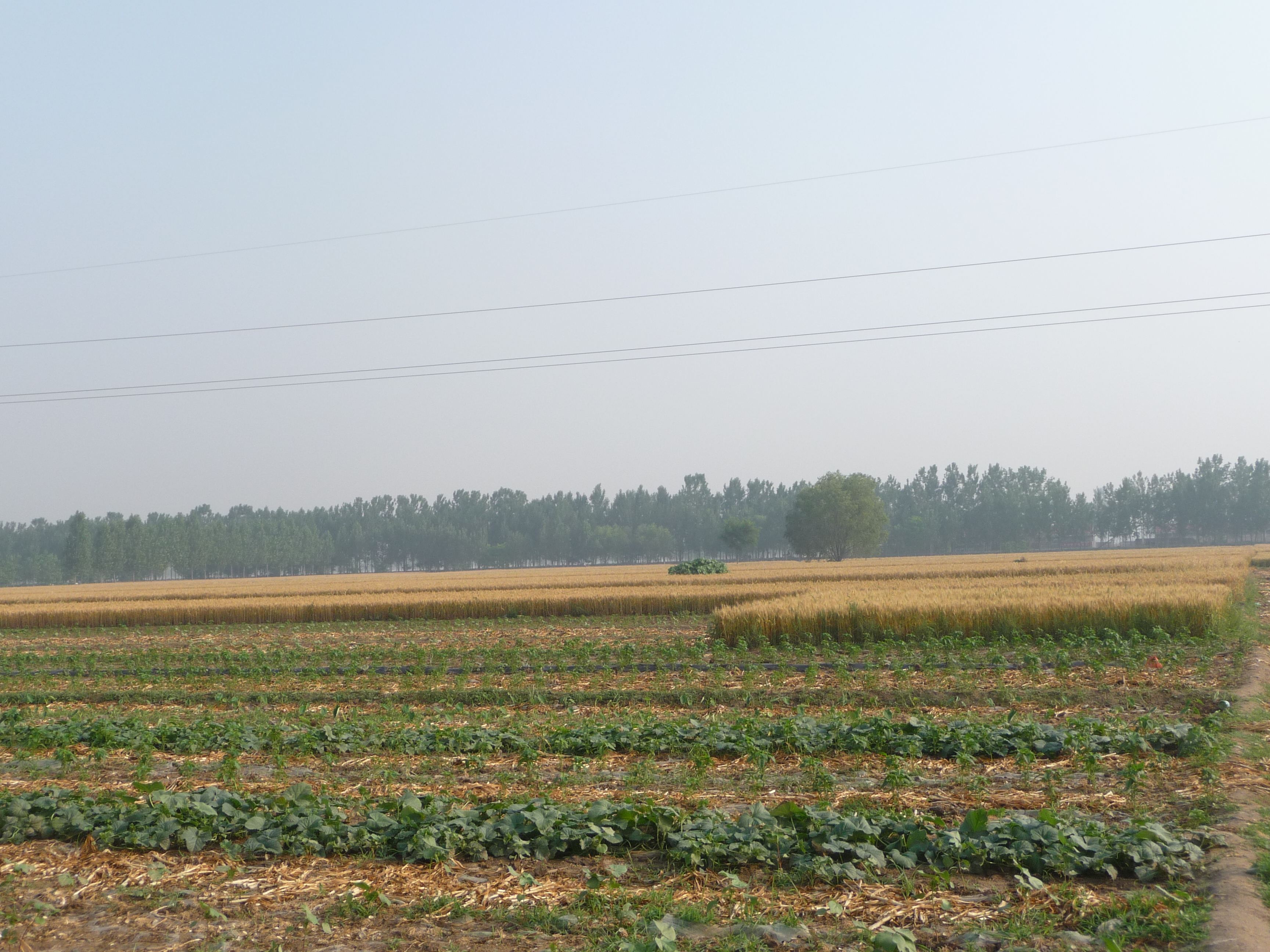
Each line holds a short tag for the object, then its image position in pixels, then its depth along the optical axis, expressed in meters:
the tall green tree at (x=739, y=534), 133.88
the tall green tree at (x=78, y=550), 150.62
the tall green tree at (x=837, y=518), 117.38
